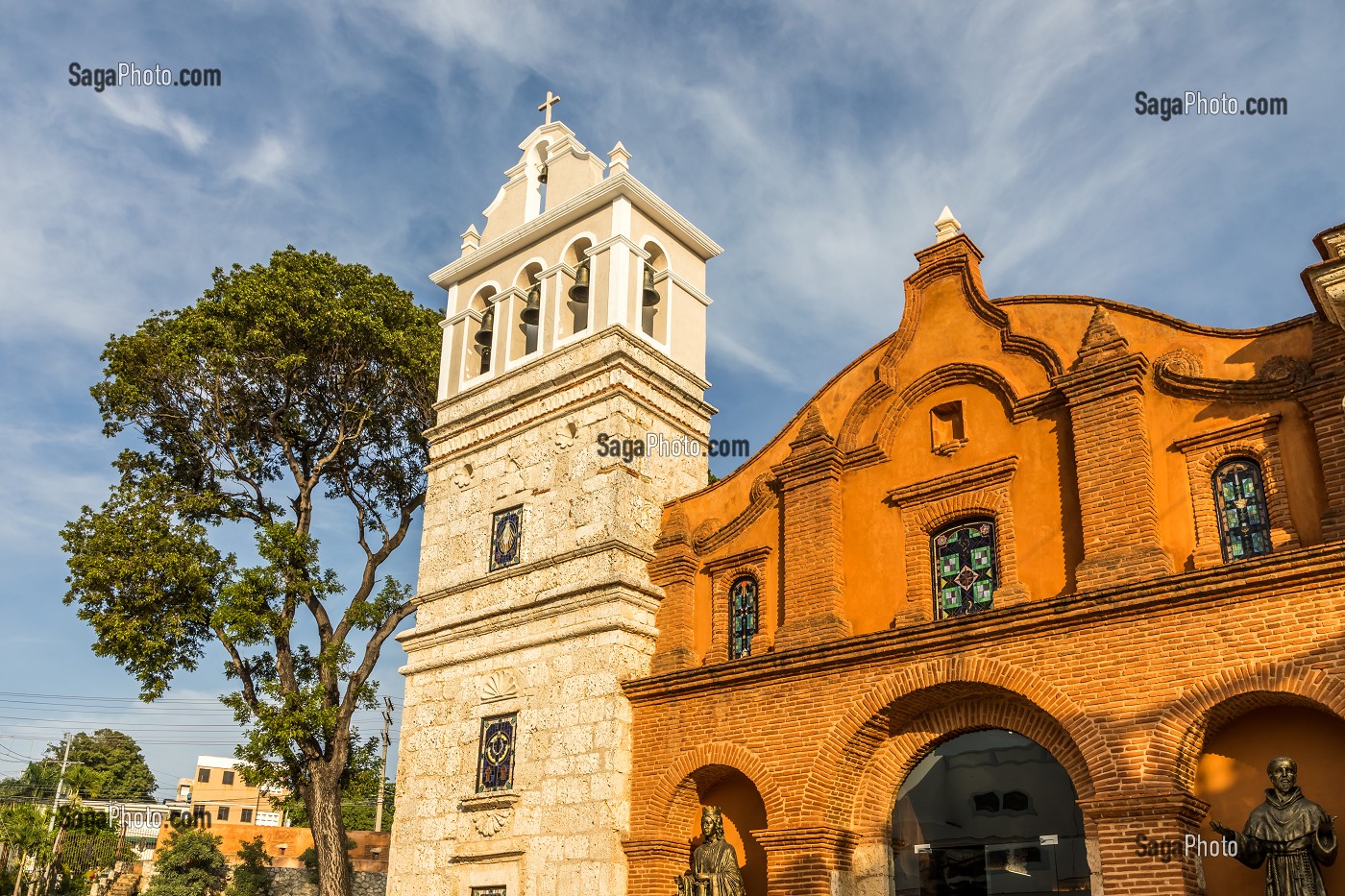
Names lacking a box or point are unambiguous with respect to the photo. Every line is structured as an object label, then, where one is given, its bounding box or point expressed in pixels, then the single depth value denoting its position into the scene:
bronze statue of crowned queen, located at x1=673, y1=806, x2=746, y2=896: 12.56
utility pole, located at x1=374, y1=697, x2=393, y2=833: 35.25
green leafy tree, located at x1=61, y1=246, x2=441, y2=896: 19.95
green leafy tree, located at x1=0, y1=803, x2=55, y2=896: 30.81
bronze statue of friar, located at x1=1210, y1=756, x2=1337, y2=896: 9.20
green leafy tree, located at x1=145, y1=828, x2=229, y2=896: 28.97
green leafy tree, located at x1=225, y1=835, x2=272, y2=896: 26.75
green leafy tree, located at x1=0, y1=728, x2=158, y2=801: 64.19
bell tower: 14.43
